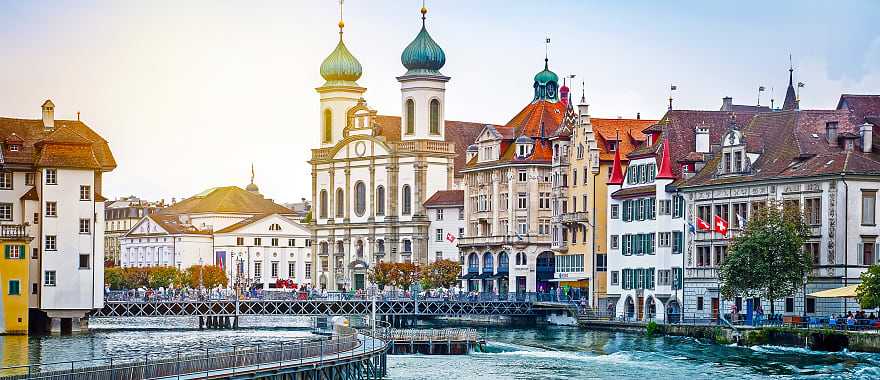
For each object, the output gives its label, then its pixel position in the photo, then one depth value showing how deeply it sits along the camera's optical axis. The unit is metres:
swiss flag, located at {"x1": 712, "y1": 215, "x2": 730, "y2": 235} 115.94
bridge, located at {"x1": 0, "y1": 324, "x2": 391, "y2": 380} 64.25
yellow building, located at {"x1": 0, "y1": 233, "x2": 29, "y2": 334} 119.75
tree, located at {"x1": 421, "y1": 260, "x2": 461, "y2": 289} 178.00
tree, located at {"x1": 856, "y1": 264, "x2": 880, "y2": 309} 100.62
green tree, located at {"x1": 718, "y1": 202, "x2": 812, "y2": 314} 110.44
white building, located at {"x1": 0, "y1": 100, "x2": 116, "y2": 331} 123.88
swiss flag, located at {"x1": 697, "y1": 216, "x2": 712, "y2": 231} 120.88
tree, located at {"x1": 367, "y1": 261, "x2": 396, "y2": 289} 185.12
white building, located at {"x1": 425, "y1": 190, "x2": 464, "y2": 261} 187.88
